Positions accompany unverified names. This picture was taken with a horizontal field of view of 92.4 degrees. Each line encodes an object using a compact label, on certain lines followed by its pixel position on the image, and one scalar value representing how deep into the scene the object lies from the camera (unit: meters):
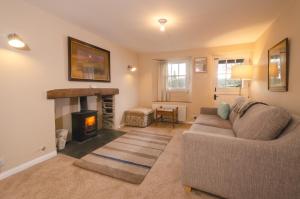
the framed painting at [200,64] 4.24
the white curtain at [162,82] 4.72
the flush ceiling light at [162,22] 2.49
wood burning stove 2.90
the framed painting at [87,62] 2.65
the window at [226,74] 3.97
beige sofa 1.20
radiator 4.47
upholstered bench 4.13
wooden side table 4.11
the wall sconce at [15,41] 1.74
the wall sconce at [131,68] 4.47
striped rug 1.93
